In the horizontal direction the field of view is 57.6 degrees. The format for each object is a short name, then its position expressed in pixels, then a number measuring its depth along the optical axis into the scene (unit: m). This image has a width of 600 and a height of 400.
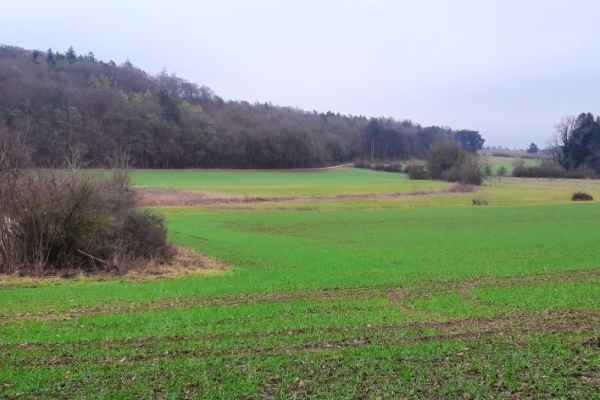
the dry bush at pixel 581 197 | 77.81
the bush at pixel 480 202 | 71.08
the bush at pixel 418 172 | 126.19
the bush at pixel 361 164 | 166.73
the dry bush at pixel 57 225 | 21.62
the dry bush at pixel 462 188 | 92.00
